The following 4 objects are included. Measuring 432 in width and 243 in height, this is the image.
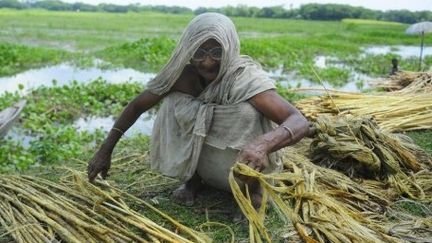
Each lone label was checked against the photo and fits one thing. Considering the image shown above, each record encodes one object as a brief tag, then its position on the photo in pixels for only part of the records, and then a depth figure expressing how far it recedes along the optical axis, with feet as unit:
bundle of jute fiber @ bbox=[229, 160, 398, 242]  6.47
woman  7.77
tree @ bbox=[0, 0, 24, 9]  137.90
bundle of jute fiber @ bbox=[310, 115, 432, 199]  10.48
